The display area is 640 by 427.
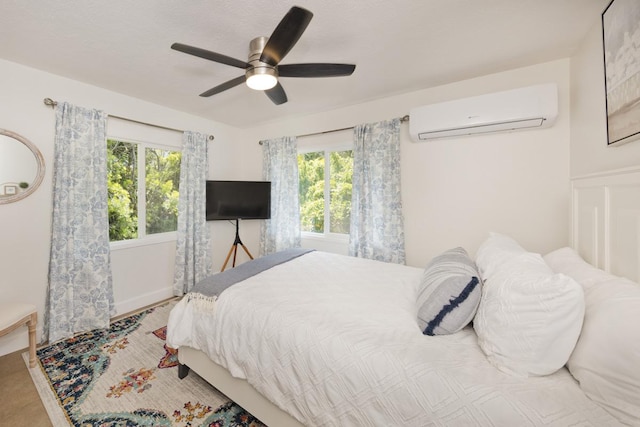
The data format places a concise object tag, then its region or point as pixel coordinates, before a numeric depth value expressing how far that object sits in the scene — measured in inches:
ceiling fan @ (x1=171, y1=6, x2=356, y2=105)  54.5
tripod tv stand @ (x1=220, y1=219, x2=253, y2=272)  141.0
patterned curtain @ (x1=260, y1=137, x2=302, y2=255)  142.9
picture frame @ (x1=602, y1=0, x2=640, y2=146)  46.2
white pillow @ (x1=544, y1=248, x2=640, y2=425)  28.6
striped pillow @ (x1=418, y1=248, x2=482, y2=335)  47.6
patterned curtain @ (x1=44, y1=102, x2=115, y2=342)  92.4
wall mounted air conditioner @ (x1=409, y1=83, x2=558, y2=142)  79.6
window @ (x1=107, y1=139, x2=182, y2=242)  114.0
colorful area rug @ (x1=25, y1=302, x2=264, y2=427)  61.2
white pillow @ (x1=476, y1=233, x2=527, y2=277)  52.7
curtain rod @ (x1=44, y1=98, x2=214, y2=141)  91.1
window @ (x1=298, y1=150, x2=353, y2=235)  133.6
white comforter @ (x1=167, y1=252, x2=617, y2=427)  34.1
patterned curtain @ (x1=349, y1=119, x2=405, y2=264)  111.0
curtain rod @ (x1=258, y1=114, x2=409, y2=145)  108.9
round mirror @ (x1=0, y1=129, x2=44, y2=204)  84.7
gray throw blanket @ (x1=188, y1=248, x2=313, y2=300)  68.1
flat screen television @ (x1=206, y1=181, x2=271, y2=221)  139.5
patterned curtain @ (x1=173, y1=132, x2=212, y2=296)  130.9
